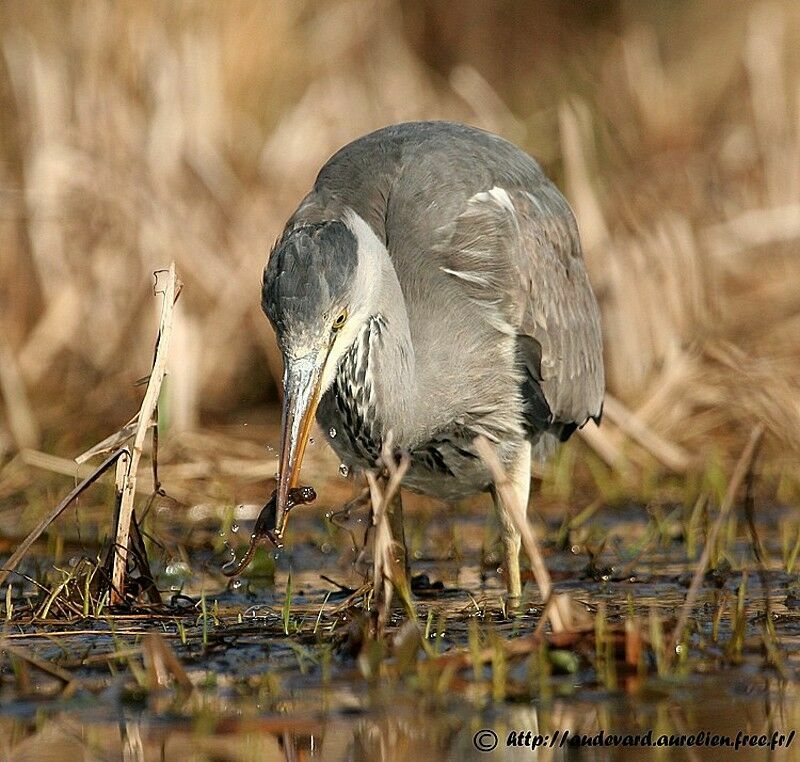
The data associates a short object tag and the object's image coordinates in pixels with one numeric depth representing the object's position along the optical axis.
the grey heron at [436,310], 8.76
